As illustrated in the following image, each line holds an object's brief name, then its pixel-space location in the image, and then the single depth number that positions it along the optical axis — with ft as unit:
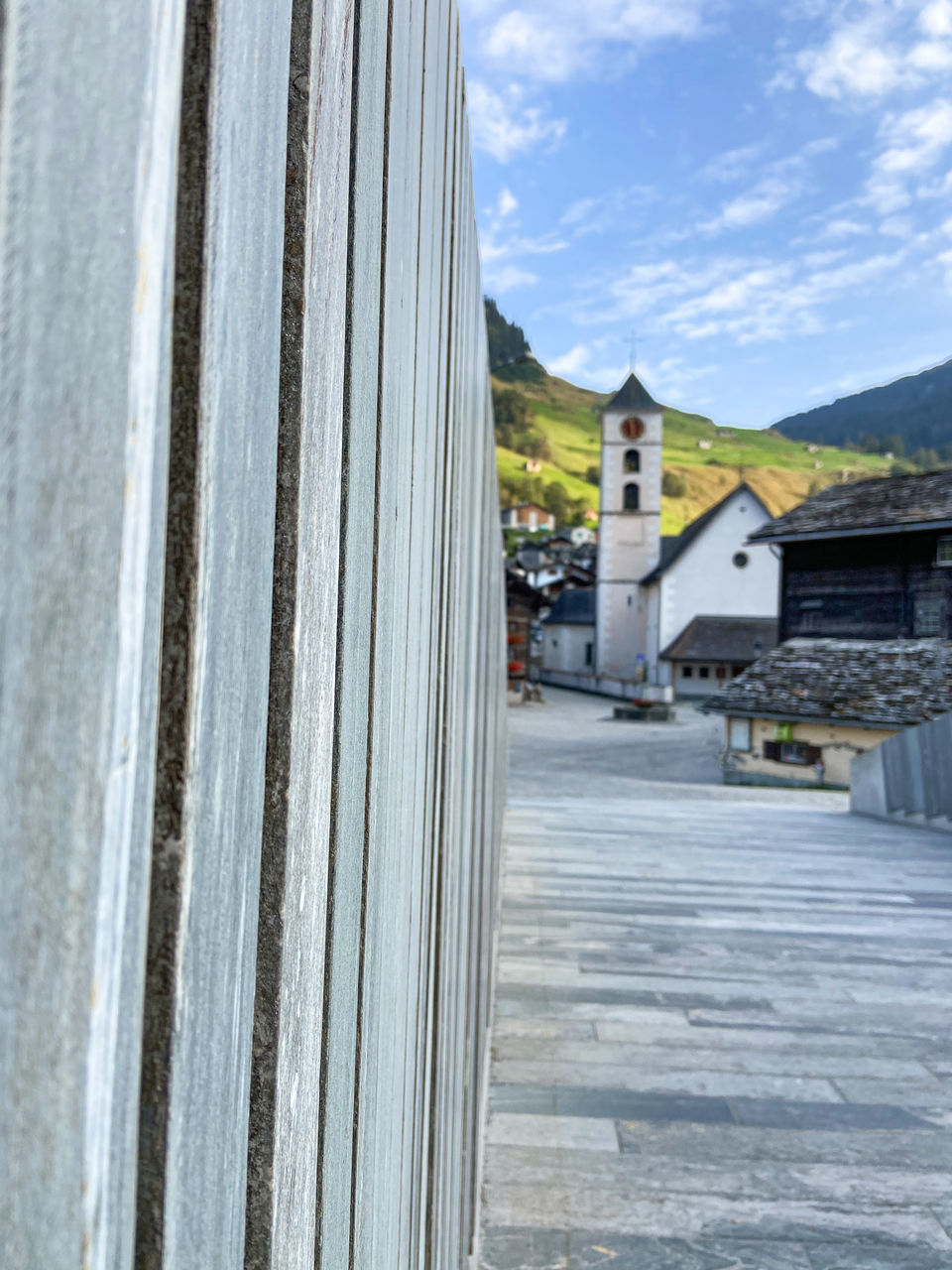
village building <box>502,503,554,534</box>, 408.07
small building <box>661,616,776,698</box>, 138.31
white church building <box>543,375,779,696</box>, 141.59
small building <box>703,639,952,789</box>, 66.28
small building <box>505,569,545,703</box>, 158.01
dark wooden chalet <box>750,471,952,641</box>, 76.95
